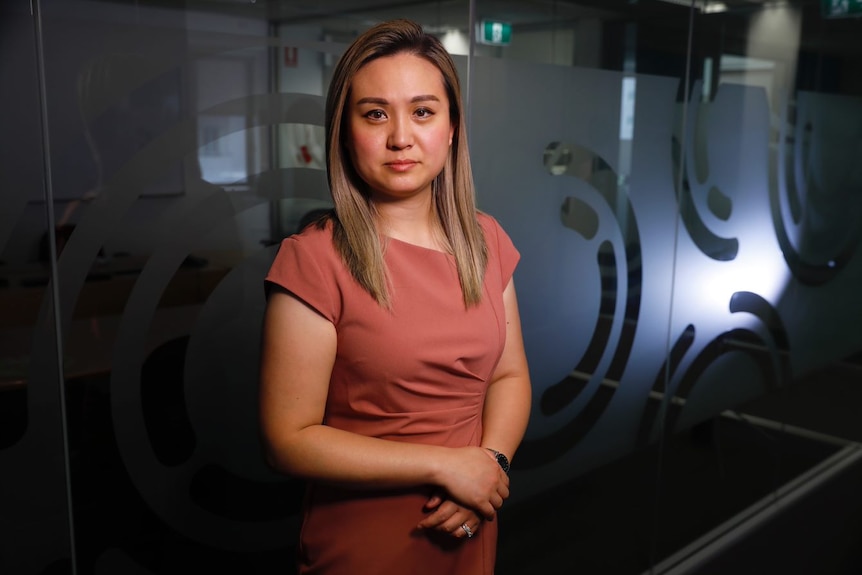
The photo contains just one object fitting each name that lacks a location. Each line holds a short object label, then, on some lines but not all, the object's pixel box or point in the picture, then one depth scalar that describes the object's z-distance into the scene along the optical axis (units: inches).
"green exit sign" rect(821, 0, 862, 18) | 138.6
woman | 53.5
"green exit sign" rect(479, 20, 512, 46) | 90.0
